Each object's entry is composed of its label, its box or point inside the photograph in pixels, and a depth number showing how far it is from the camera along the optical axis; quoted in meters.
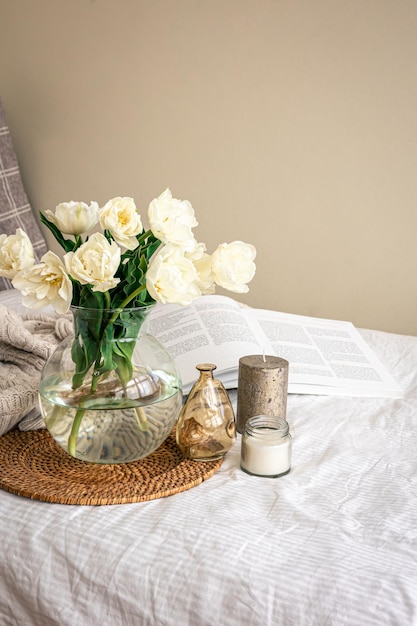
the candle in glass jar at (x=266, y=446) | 0.89
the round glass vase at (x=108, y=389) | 0.84
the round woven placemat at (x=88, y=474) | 0.83
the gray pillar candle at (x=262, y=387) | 1.01
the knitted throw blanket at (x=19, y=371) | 0.97
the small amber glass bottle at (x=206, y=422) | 0.94
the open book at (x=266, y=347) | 1.16
